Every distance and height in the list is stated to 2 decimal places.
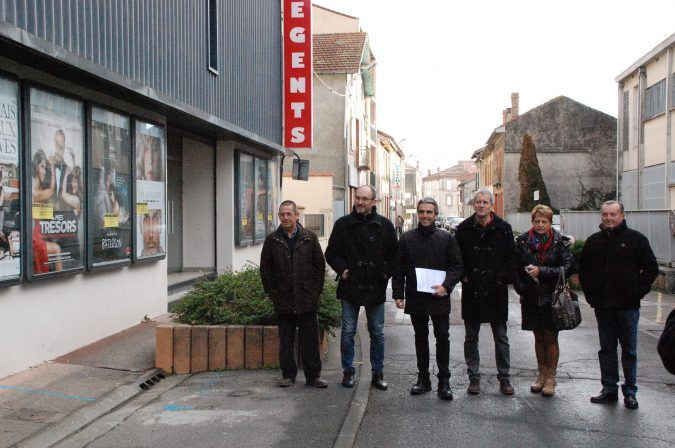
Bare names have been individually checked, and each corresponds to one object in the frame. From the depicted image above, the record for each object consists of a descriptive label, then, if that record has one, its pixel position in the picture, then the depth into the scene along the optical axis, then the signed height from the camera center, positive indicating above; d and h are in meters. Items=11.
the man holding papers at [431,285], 6.68 -0.70
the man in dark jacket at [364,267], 6.93 -0.57
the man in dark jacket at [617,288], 6.43 -0.72
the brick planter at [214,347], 7.68 -1.46
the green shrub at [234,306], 7.89 -1.08
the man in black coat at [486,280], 6.71 -0.67
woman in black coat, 6.66 -0.64
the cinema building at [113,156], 7.14 +0.70
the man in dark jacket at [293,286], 7.00 -0.75
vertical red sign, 16.78 +3.09
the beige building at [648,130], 24.08 +2.73
